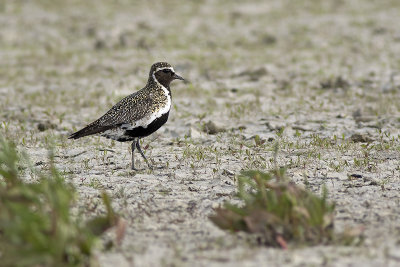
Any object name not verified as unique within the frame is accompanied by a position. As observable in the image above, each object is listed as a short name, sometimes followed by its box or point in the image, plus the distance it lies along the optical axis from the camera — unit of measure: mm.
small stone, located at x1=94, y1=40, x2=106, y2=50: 34844
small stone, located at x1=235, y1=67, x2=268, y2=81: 27703
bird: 15414
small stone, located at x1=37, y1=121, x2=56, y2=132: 20578
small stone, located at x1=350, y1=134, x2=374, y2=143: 17484
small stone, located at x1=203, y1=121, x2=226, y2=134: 19328
